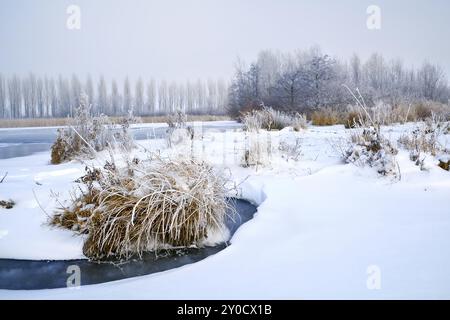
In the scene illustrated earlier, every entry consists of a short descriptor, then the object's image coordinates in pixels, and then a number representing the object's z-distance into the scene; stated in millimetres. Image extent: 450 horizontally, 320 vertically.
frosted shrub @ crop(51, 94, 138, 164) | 7516
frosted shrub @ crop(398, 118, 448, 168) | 5059
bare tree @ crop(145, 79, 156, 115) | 54031
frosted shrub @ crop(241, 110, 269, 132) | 7056
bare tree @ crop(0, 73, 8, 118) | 43844
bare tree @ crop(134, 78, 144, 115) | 53438
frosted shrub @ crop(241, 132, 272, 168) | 6148
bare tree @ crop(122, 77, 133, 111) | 51281
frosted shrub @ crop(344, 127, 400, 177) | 4781
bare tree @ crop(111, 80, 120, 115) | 49931
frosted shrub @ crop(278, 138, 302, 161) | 6343
